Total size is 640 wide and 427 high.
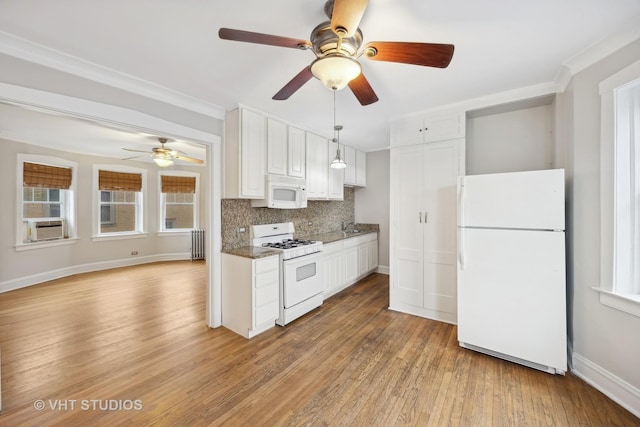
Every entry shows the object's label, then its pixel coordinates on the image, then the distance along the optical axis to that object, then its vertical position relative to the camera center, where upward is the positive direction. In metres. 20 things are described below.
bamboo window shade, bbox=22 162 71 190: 4.43 +0.68
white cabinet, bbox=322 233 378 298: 3.79 -0.79
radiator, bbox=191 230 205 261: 6.62 -0.80
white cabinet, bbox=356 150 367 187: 5.09 +0.91
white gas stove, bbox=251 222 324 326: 3.00 -0.72
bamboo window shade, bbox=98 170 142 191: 5.57 +0.73
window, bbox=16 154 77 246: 4.40 +0.25
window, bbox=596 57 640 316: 1.80 +0.19
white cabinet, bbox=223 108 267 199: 2.91 +0.69
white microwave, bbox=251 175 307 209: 3.21 +0.27
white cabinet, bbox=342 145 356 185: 4.75 +0.92
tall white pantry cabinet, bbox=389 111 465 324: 2.99 +0.00
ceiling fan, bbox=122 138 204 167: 4.38 +1.02
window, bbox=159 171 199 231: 6.47 +0.33
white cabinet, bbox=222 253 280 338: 2.72 -0.89
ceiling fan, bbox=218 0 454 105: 1.32 +0.91
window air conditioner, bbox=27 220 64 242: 4.61 -0.32
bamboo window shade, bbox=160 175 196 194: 6.43 +0.75
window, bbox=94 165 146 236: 5.59 +0.31
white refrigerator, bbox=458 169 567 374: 2.10 -0.48
